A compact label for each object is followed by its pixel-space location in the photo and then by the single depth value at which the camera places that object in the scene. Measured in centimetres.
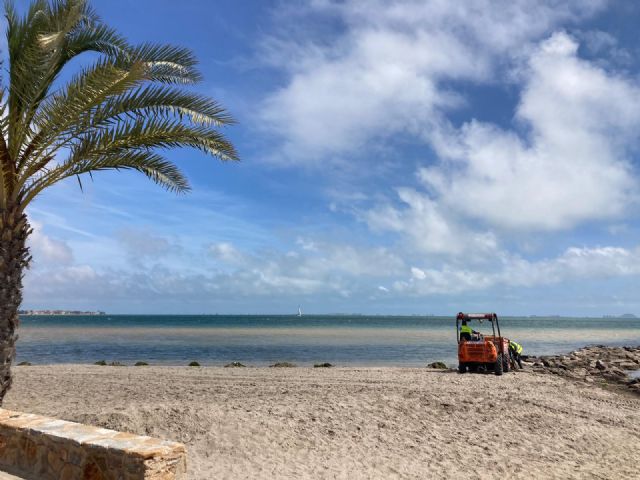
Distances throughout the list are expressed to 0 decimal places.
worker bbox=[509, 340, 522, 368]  2126
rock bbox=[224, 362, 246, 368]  2244
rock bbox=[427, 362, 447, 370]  2130
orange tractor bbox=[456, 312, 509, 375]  1783
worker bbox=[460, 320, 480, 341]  1822
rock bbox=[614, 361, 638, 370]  2433
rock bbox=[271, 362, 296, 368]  2245
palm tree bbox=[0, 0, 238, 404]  758
